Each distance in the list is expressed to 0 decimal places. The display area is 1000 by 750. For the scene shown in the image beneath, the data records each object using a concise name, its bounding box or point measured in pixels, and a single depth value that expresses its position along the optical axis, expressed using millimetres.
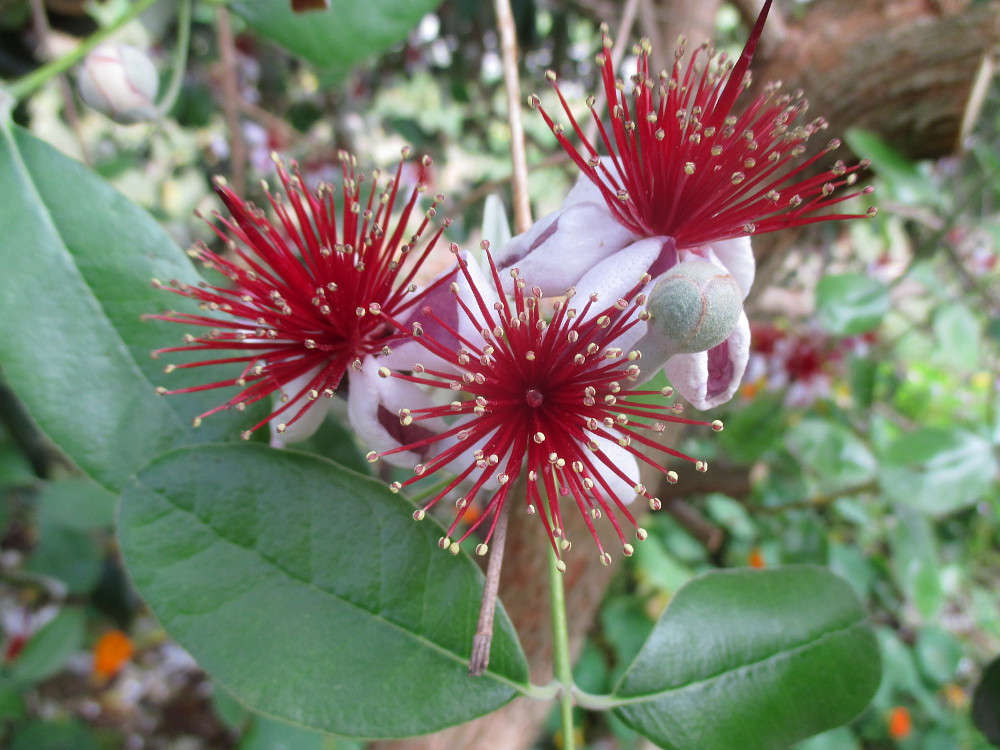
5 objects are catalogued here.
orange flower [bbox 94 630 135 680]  332
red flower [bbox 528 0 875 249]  105
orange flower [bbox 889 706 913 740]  340
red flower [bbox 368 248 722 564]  97
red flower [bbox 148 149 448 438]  110
